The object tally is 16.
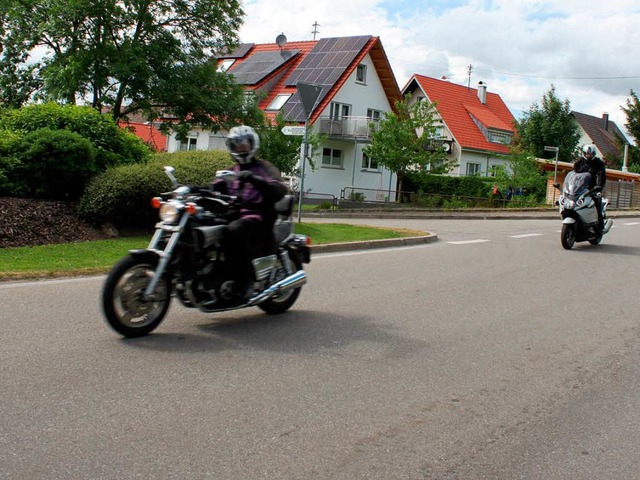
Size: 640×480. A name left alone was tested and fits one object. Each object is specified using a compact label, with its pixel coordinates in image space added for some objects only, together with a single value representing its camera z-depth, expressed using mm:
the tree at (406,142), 37281
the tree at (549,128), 58219
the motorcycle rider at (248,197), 6402
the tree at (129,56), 26000
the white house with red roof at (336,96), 43469
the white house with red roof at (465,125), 54469
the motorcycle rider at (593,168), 14648
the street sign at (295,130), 15334
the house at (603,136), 65625
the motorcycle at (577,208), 14445
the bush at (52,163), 12602
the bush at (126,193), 12336
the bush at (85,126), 13633
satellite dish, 48656
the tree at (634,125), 60594
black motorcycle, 5832
